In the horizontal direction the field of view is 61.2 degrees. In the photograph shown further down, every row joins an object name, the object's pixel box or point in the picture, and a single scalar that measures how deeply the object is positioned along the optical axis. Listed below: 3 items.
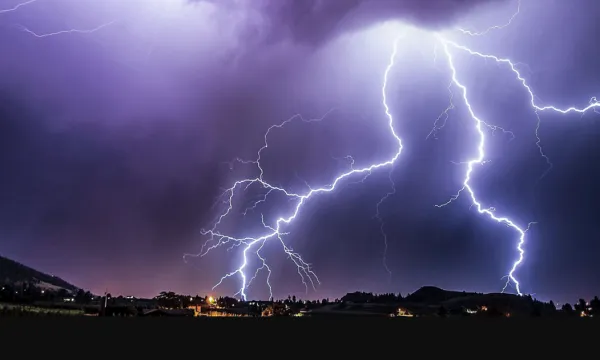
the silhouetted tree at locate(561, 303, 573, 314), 120.94
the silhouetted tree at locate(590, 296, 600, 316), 116.47
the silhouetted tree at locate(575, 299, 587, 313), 118.96
